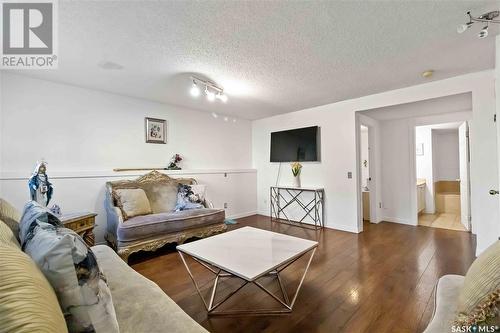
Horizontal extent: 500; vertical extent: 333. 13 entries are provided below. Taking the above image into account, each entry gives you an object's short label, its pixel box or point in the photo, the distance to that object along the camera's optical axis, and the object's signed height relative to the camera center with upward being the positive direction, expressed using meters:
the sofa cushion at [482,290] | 0.76 -0.46
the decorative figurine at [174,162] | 3.96 +0.12
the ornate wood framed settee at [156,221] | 2.65 -0.70
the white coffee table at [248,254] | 1.55 -0.69
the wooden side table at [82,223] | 2.33 -0.59
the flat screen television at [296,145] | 4.26 +0.46
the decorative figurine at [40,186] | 2.32 -0.17
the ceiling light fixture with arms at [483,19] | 1.65 +1.13
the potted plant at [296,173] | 4.46 -0.12
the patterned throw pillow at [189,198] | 3.51 -0.48
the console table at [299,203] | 4.21 -0.74
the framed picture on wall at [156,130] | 3.71 +0.68
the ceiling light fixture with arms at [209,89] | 2.80 +1.11
